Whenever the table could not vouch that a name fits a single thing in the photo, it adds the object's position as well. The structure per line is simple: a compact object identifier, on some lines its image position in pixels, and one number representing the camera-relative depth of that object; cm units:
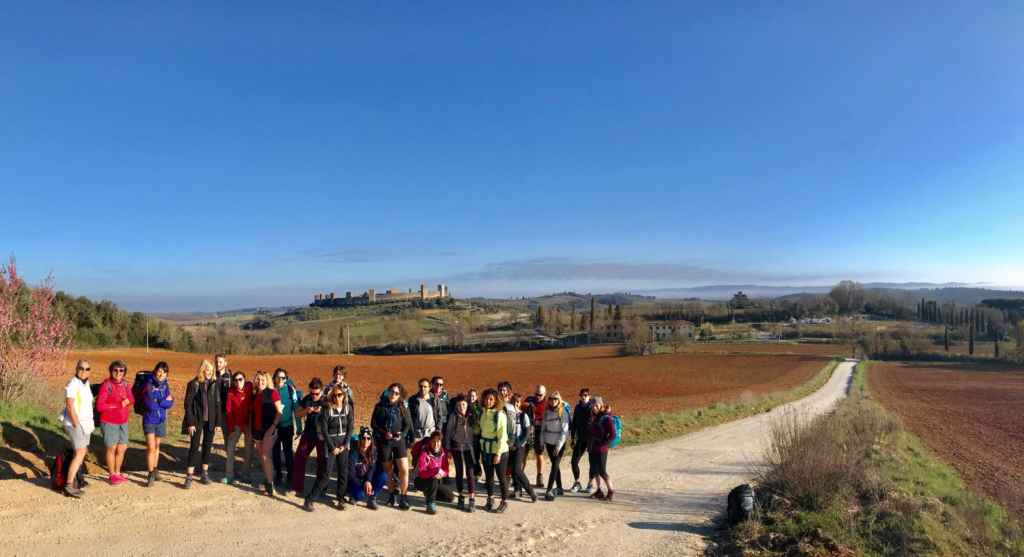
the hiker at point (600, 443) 1002
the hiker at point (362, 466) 930
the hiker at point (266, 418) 932
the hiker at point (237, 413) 965
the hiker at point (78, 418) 833
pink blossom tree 1196
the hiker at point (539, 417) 1072
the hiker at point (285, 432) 972
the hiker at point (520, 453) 967
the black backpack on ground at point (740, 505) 894
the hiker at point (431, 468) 914
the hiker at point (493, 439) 934
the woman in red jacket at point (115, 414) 882
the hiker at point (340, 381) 933
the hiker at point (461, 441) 939
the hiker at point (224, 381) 973
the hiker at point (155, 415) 916
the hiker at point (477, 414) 957
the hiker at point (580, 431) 1050
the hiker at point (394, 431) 917
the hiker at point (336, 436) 884
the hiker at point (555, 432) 1042
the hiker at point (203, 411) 943
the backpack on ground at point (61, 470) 841
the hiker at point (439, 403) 1032
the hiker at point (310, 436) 901
